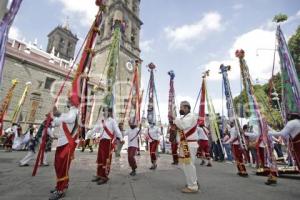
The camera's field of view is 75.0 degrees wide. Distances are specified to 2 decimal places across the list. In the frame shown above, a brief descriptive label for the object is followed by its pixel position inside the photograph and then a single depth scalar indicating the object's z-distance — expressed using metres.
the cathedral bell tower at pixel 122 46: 32.84
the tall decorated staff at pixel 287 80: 5.19
